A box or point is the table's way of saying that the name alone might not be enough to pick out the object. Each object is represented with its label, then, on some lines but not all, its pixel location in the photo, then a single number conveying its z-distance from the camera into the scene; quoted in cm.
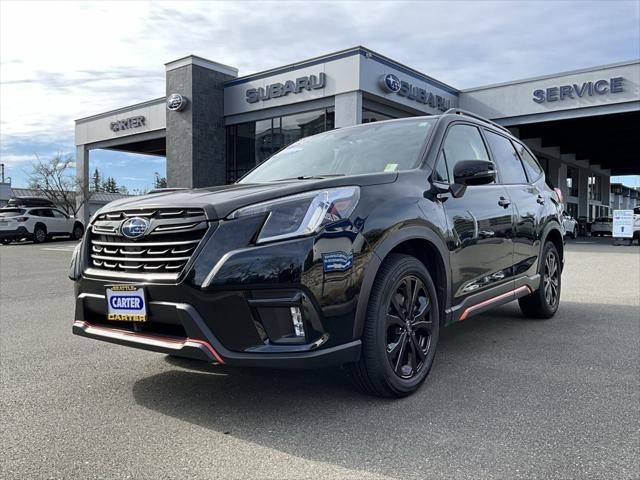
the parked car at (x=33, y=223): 2241
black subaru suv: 267
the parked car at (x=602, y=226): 3178
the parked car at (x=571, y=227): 2665
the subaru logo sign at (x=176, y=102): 2467
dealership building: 2128
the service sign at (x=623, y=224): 2114
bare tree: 3688
